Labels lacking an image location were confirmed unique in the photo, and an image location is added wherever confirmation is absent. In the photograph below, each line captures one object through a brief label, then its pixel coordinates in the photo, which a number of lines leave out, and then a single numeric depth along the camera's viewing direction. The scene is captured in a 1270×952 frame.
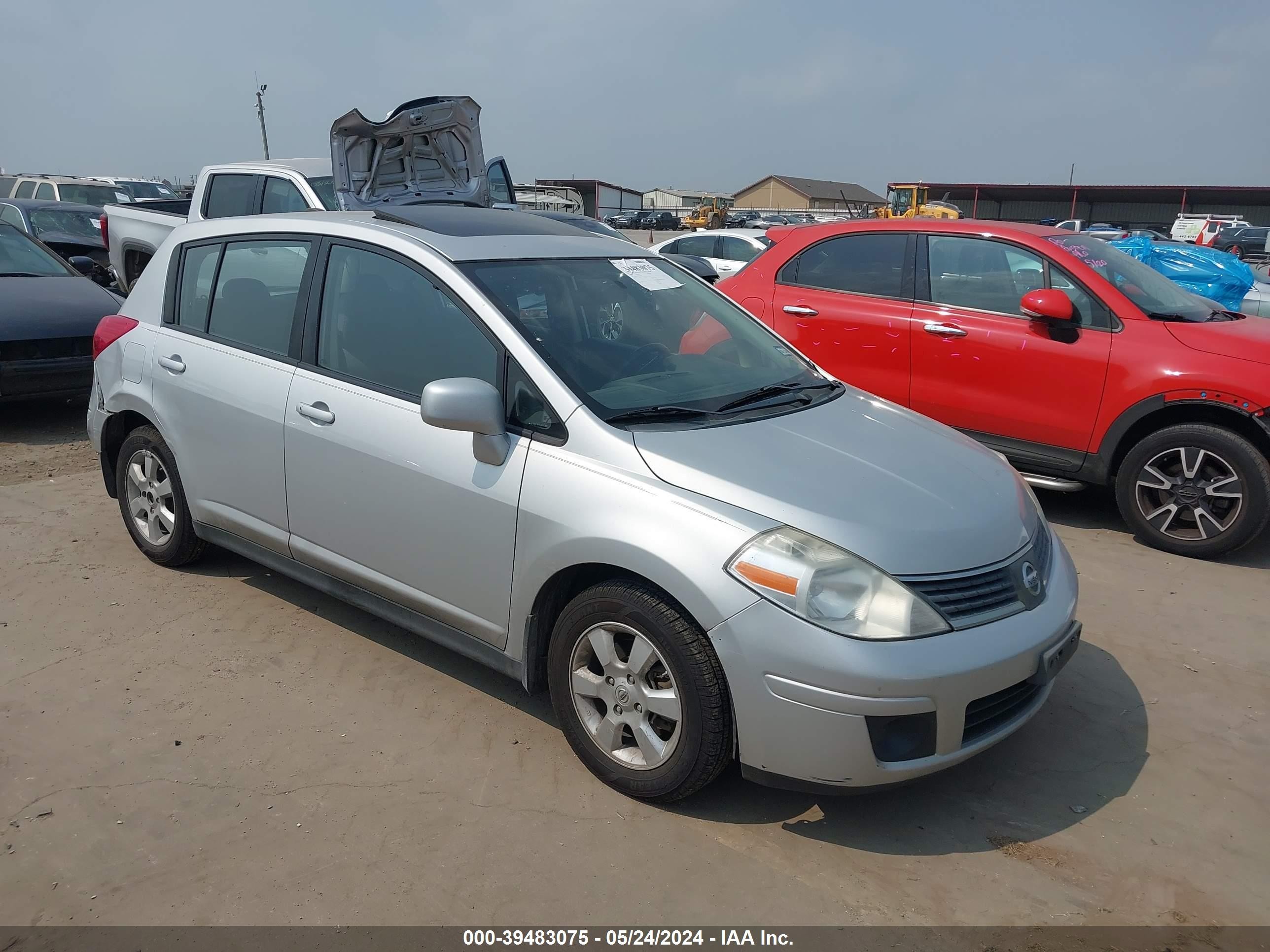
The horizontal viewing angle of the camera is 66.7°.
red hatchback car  5.20
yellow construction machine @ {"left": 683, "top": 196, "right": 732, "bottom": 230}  50.56
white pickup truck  7.00
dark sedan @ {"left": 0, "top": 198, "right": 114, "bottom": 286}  12.84
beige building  80.38
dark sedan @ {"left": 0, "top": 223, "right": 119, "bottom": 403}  7.06
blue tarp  10.52
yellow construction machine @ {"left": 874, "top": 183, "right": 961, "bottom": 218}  32.66
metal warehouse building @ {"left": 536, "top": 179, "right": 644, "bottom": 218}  64.62
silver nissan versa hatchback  2.70
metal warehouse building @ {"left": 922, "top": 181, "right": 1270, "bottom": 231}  53.91
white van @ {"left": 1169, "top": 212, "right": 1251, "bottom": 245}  30.81
